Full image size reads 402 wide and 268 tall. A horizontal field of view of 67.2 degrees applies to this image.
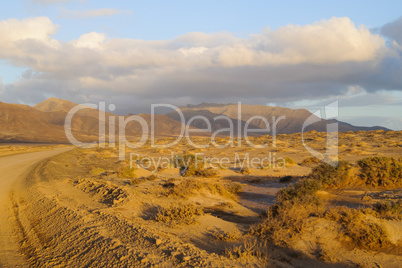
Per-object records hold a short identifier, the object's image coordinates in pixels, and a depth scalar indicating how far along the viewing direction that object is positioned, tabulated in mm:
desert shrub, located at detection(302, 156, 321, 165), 24186
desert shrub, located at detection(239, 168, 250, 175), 20633
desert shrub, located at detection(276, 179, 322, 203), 11452
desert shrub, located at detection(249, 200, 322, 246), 7059
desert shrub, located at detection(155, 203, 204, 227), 8227
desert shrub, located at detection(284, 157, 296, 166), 23677
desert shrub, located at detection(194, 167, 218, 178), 19531
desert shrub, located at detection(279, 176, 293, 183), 17266
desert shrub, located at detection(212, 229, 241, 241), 7182
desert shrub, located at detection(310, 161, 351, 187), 14227
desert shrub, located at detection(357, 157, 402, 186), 13789
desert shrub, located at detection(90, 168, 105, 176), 21016
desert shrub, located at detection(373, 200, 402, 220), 8033
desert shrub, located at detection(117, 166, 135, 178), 19444
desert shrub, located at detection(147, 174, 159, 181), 17578
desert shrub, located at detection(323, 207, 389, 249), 7020
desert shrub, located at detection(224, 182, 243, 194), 14352
